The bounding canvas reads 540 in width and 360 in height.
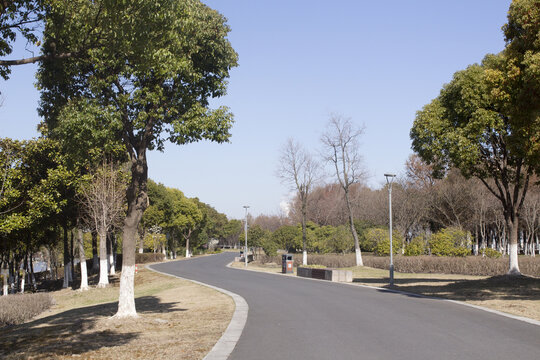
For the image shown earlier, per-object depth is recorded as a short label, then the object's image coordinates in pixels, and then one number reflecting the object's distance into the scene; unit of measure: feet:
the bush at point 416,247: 132.36
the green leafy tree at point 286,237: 176.76
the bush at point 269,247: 164.25
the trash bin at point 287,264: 115.61
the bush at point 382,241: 142.00
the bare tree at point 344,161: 134.00
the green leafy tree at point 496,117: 47.55
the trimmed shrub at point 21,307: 53.67
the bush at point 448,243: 124.67
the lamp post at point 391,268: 72.84
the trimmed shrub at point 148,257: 183.21
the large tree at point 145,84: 32.35
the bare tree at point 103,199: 85.10
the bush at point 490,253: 125.48
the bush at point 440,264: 85.56
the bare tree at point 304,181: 148.97
